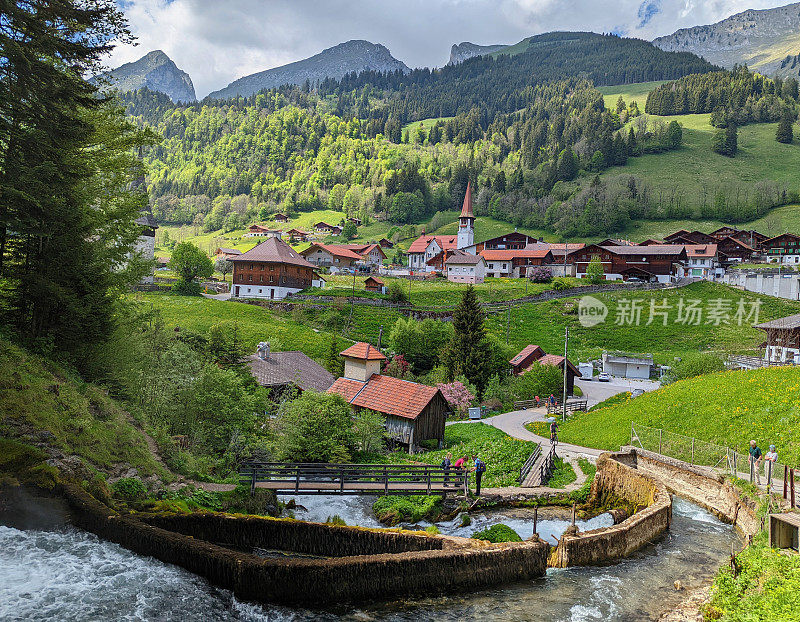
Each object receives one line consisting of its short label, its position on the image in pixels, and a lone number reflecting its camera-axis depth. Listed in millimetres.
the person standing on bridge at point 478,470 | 22672
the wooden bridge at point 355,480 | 19359
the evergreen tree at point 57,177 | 14898
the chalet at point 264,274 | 79188
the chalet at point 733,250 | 107062
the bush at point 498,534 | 16500
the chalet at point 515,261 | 108938
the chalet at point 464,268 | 104312
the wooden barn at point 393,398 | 32469
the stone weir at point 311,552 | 11273
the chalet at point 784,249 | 102638
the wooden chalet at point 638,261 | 96625
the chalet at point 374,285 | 91406
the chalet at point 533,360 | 51712
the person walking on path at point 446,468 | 22203
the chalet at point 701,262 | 101500
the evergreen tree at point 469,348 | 51656
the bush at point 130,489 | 14039
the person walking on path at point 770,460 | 18047
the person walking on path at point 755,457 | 20031
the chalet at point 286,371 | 35031
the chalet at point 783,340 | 48156
